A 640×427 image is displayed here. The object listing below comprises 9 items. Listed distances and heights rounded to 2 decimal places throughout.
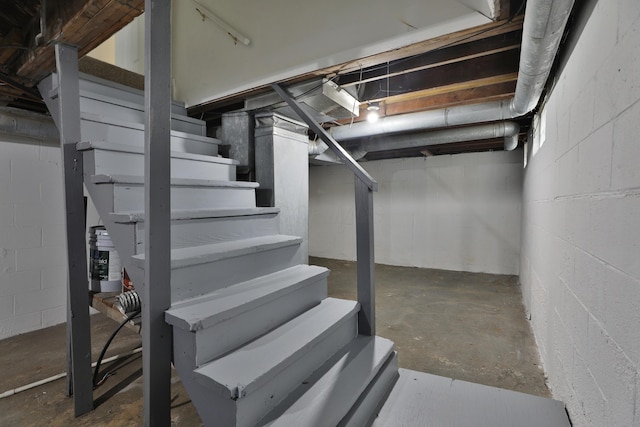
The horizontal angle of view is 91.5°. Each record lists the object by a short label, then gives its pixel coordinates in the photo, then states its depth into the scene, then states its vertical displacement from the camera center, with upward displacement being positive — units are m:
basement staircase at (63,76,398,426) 1.16 -0.43
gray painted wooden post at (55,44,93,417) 1.66 -0.16
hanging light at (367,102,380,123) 2.80 +0.87
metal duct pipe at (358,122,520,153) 3.34 +0.81
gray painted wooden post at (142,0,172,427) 1.17 -0.04
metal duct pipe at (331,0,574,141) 1.18 +0.74
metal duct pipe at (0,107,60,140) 2.54 +0.70
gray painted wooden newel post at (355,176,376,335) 1.86 -0.31
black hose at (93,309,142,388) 1.72 -0.94
